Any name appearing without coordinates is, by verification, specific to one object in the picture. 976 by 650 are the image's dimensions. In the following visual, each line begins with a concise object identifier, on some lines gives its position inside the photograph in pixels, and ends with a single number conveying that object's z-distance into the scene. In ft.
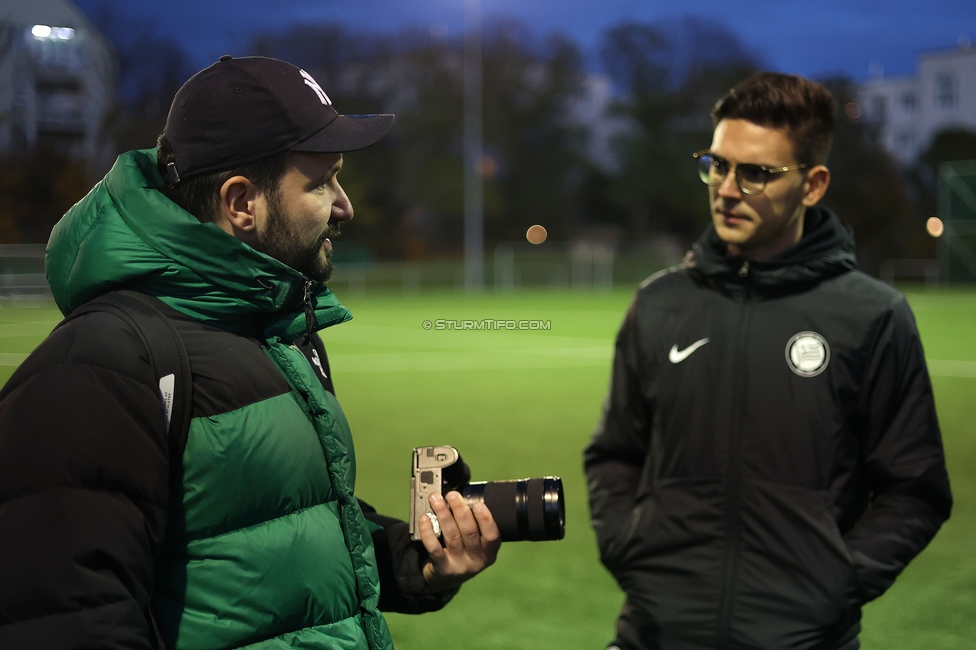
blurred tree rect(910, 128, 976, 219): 166.81
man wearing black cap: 4.81
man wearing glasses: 8.34
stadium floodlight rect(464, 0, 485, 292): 134.00
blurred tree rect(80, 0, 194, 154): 75.66
